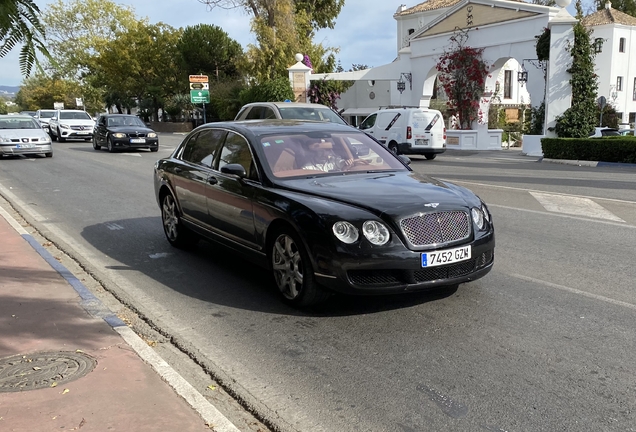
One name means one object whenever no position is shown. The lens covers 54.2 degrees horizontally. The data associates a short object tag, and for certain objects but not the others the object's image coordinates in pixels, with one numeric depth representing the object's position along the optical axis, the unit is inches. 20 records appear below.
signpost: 1503.4
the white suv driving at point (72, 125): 1274.6
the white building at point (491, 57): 930.1
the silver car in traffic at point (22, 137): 832.3
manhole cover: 153.8
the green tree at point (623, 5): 2490.8
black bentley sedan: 192.2
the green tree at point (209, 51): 2139.5
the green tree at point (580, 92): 904.9
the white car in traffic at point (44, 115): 1618.6
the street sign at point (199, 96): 1497.3
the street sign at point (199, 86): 1521.9
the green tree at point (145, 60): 2330.2
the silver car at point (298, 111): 660.8
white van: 847.7
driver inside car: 241.6
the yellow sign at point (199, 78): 1513.3
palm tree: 128.6
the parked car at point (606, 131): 1041.0
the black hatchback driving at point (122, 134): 962.6
